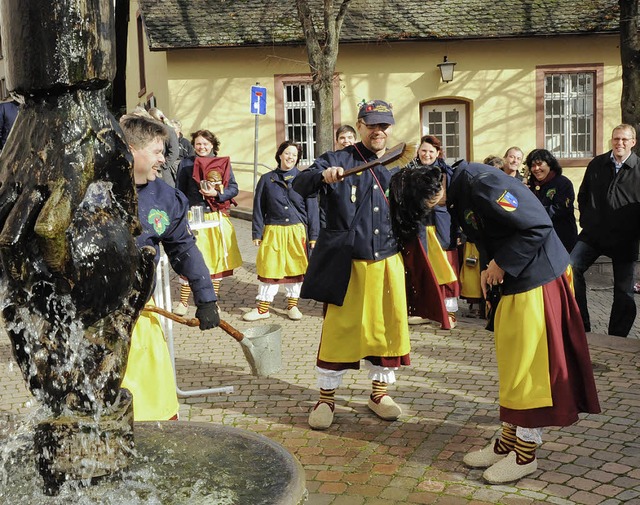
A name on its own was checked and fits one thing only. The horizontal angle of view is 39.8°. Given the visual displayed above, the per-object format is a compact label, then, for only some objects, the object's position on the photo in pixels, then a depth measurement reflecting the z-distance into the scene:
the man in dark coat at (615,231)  7.96
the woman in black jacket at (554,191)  8.93
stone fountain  2.26
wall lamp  20.78
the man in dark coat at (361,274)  5.55
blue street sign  17.38
